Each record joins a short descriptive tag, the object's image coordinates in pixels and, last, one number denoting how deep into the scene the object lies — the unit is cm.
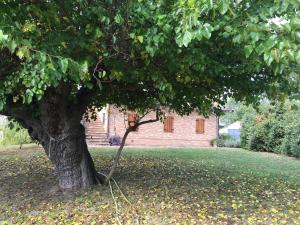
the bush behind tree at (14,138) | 1341
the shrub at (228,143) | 1770
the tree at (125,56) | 232
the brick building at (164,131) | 1730
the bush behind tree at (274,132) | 1251
